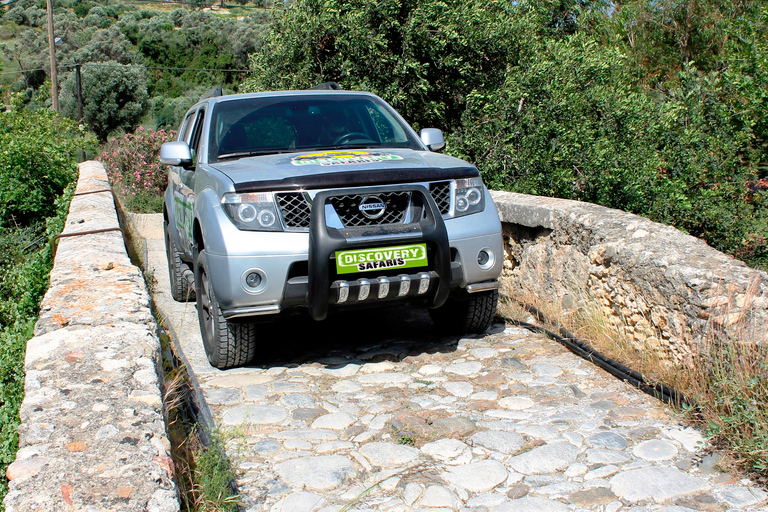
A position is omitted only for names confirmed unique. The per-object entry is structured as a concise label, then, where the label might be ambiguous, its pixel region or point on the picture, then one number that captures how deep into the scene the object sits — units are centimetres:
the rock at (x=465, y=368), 470
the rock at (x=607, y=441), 355
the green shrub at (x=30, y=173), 939
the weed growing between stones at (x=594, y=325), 423
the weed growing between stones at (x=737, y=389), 325
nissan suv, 427
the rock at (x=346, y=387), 445
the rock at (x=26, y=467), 213
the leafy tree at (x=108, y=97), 3972
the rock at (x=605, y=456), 339
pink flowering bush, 1494
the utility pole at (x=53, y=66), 2845
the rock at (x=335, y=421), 392
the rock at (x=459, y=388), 433
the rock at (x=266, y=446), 359
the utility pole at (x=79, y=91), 3350
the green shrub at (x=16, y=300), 354
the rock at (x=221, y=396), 424
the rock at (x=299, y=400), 422
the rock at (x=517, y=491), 311
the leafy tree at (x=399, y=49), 1005
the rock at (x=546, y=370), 460
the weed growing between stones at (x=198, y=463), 274
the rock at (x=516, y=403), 410
